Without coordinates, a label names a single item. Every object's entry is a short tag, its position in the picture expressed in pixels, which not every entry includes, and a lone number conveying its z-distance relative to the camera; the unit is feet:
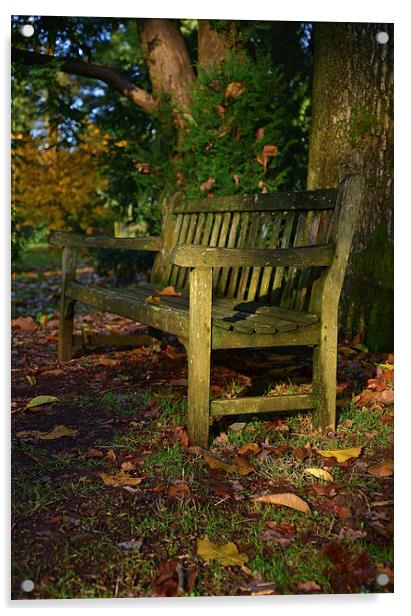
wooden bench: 10.96
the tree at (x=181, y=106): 18.84
